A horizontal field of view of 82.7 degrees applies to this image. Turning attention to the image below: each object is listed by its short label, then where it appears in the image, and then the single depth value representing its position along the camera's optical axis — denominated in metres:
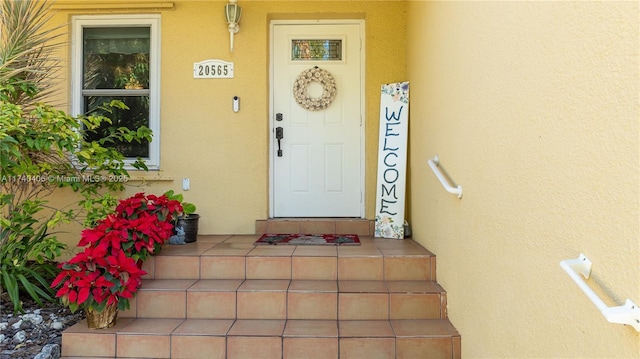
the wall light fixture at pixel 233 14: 3.34
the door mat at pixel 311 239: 2.96
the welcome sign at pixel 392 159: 3.25
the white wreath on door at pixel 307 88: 3.54
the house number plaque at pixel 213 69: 3.45
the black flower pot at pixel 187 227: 3.03
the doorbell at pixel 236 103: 3.43
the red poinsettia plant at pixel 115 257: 1.99
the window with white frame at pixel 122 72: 3.50
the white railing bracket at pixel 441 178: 2.01
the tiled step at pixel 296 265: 2.47
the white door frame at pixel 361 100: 3.55
